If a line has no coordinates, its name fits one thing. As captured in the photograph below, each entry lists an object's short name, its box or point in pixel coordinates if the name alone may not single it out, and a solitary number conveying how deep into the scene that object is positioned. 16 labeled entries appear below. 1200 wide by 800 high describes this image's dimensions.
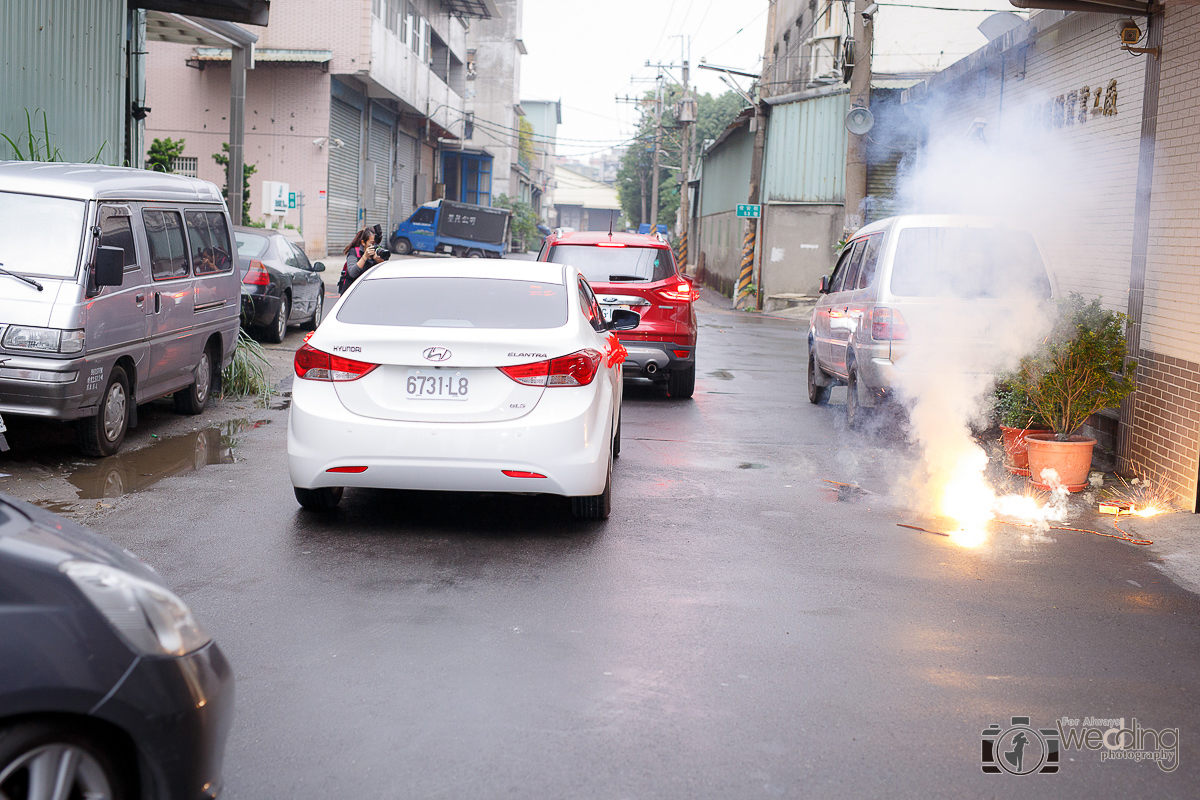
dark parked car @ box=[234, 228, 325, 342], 15.24
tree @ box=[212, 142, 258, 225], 24.78
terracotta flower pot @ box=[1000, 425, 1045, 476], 8.79
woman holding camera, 14.36
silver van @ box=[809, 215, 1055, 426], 9.20
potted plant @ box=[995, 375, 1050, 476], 8.74
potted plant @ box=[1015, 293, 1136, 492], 8.20
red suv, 12.07
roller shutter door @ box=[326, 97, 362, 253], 36.50
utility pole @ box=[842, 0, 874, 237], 21.88
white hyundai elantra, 6.08
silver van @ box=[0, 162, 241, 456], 7.51
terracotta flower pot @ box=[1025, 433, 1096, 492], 8.19
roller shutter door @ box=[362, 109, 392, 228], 41.72
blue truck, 45.88
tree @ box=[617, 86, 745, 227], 74.56
